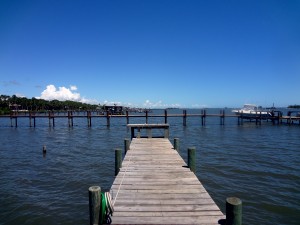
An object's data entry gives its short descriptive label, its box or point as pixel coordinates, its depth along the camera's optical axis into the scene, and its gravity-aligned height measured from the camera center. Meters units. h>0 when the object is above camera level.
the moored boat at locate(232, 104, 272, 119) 52.63 -1.04
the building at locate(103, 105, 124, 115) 68.81 +0.23
